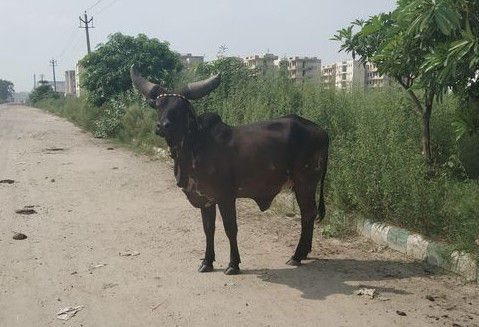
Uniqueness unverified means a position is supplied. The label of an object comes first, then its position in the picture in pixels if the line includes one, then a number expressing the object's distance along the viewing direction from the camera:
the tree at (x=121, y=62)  17.50
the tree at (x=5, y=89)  148.12
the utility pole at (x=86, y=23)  39.91
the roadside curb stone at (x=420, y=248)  4.39
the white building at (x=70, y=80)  114.81
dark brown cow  4.53
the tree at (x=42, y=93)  68.99
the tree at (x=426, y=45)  3.38
